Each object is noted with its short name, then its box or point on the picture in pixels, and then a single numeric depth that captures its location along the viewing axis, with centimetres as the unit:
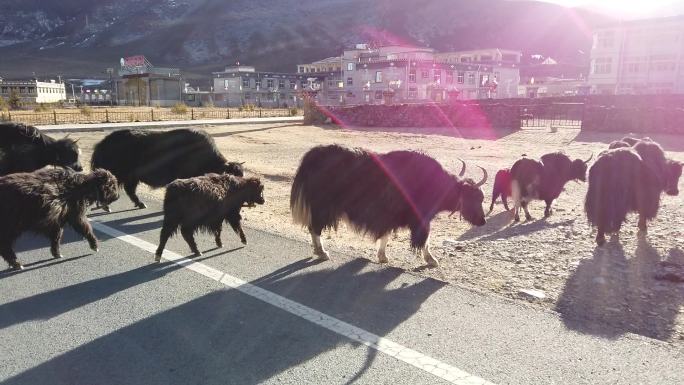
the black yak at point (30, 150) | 747
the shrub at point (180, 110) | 3986
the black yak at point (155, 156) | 763
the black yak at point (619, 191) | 606
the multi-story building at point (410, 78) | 5602
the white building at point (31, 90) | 6881
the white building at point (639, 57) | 4778
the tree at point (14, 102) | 4788
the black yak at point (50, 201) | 484
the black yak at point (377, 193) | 533
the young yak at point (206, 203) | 525
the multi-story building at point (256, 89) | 7261
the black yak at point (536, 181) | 813
